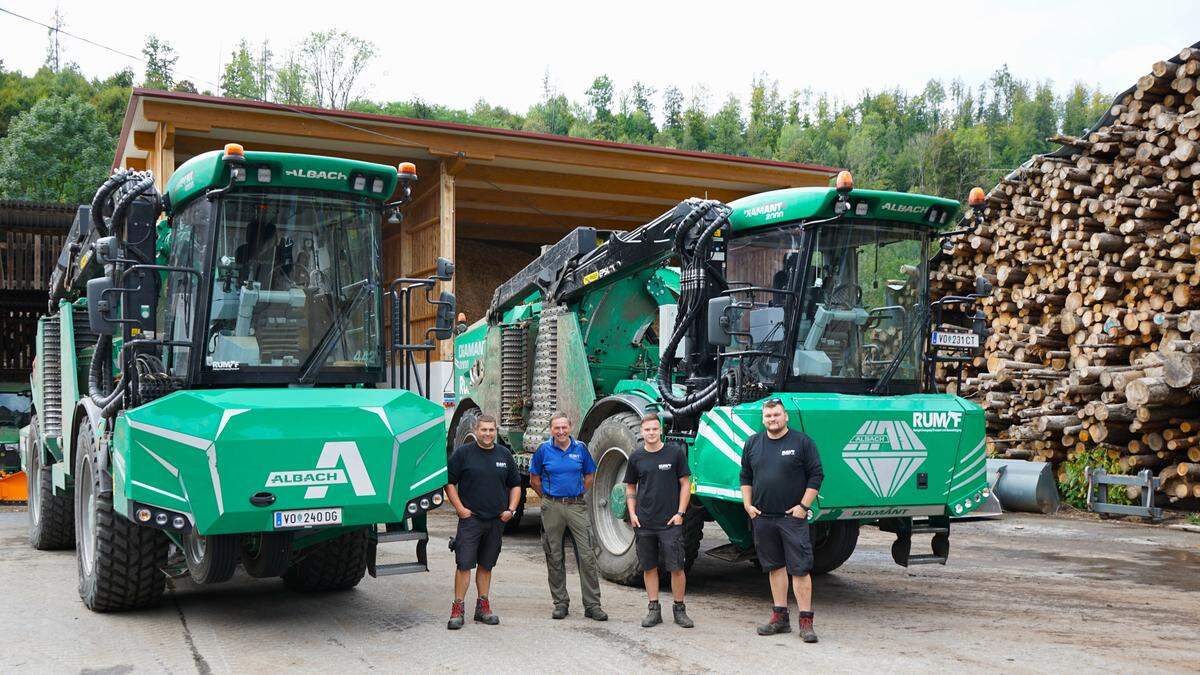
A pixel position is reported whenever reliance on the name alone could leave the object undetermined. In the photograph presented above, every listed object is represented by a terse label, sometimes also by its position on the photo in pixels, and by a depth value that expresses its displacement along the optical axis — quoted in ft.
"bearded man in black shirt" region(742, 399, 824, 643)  24.47
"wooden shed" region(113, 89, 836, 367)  57.11
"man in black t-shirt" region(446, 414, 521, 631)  25.57
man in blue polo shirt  26.27
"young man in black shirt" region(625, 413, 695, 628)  26.25
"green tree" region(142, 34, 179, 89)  295.62
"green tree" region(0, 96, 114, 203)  143.64
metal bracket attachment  44.86
